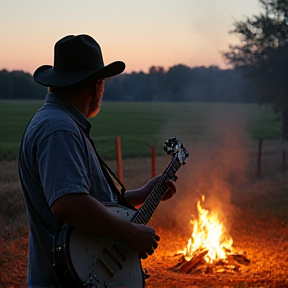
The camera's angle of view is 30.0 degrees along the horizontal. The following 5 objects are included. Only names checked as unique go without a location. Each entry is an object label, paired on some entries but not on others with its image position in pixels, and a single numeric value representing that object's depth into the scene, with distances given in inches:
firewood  248.2
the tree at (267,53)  504.7
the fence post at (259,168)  597.8
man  84.3
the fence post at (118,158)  409.1
